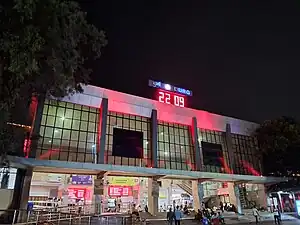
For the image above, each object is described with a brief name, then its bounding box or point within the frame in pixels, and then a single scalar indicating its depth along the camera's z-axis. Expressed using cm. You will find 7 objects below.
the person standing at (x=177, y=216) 1517
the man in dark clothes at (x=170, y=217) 1573
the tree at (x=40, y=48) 789
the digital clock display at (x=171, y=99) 2528
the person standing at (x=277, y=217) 1835
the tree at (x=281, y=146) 2523
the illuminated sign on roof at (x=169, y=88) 2558
